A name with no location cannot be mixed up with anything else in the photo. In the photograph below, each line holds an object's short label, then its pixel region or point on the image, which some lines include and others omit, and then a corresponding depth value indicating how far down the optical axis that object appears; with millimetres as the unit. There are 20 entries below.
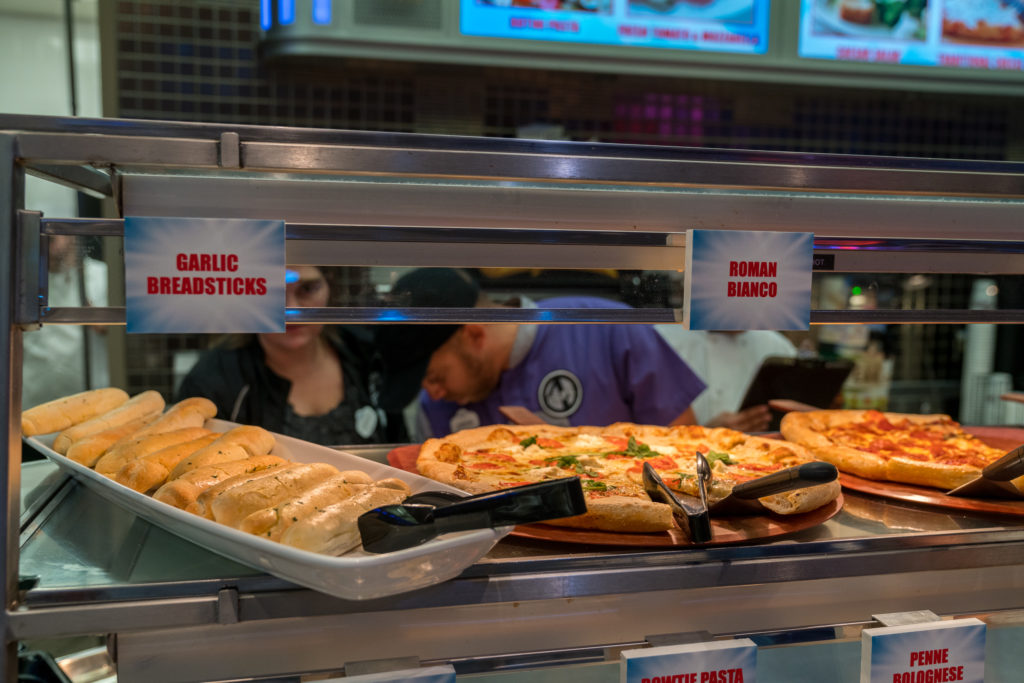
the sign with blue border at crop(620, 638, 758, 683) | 968
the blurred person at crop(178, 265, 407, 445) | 2799
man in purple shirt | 2770
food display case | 884
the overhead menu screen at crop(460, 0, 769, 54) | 3043
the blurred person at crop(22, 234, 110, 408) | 3396
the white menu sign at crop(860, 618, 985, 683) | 1035
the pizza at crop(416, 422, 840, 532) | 1074
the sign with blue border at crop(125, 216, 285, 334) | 891
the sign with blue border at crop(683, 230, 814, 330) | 1024
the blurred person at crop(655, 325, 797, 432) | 3764
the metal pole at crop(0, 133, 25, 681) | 857
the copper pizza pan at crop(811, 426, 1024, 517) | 1199
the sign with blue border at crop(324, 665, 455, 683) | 922
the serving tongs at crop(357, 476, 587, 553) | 839
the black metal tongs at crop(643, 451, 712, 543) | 993
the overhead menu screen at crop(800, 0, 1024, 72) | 3268
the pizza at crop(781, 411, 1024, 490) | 1342
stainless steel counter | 884
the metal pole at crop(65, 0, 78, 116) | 3297
